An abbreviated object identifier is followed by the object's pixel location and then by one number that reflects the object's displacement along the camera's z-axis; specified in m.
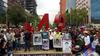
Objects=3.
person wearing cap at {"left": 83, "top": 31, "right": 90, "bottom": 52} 7.41
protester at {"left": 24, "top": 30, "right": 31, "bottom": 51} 10.44
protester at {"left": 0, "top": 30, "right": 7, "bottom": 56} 7.59
